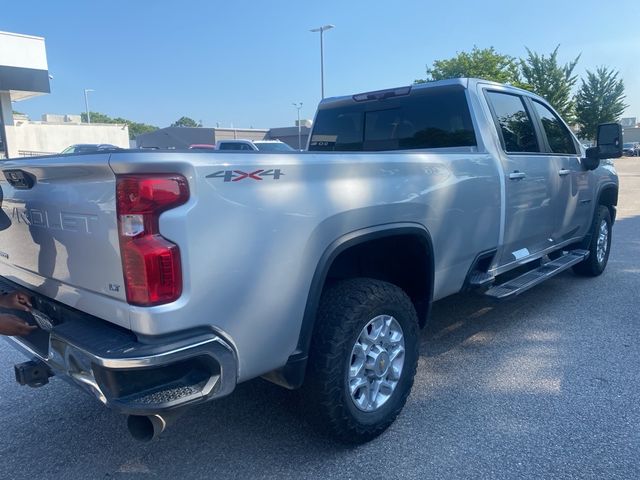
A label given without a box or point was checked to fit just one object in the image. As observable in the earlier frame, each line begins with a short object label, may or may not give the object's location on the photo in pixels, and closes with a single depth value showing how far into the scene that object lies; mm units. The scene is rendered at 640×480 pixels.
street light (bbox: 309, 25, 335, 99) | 27875
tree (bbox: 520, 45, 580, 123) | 30891
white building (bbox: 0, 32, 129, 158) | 24828
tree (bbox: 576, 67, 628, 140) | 38781
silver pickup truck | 1946
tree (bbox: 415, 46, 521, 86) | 27047
